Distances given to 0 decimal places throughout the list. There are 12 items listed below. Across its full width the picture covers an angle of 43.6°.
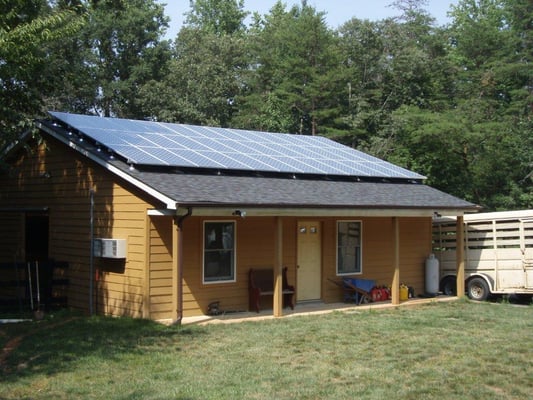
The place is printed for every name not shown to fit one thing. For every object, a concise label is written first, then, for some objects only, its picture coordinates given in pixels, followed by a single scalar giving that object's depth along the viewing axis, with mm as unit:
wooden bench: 14531
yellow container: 17062
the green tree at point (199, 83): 37094
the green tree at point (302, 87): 33875
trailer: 16547
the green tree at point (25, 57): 11633
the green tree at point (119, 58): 37469
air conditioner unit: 13469
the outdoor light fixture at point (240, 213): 12883
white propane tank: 17984
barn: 13258
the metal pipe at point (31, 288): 14753
